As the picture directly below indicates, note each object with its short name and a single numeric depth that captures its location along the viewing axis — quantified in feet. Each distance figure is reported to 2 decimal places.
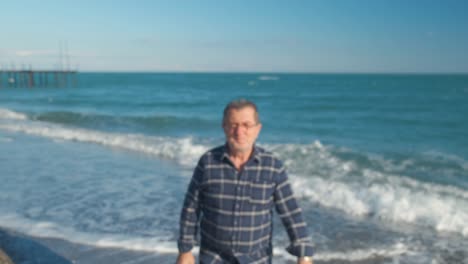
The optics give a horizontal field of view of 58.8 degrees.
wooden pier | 195.48
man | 7.62
